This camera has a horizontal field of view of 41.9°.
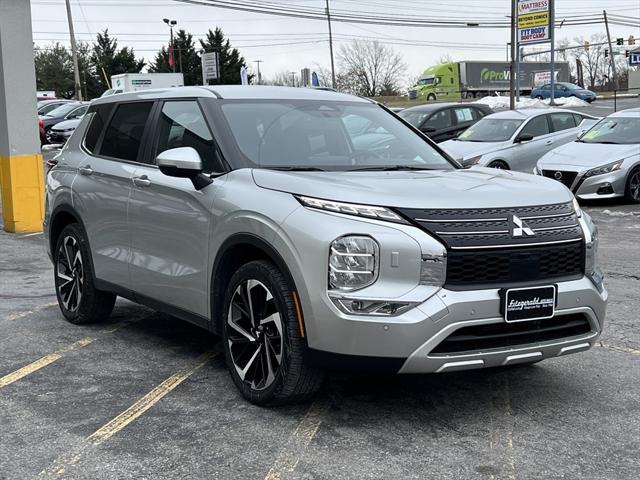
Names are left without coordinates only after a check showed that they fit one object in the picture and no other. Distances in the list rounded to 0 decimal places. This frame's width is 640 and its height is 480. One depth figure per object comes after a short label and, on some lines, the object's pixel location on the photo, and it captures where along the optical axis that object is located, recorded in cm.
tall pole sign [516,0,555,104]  3216
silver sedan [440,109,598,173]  1588
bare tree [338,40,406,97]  9519
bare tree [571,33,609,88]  11162
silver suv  391
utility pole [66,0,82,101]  4972
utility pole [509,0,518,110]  2868
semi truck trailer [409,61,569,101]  6462
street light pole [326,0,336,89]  5980
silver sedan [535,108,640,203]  1363
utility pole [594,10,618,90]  7643
